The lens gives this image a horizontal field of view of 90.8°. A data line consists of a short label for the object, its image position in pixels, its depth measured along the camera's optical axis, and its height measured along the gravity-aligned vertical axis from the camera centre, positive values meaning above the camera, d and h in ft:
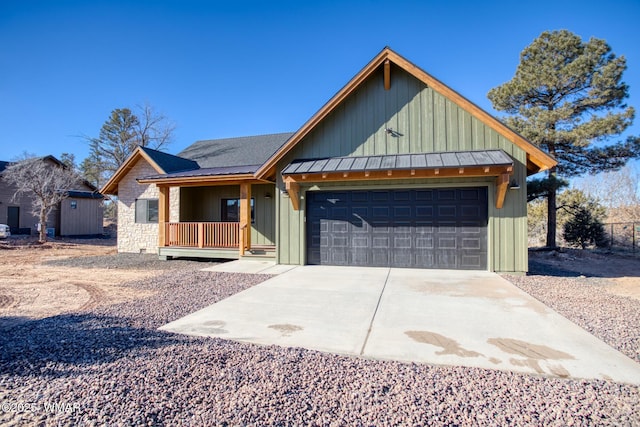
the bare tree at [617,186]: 84.74 +8.77
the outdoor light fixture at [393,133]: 30.01 +8.00
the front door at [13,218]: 70.74 -0.39
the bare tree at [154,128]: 95.79 +27.22
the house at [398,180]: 27.07 +3.46
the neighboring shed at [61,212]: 70.23 +0.97
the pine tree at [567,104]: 38.99 +15.10
